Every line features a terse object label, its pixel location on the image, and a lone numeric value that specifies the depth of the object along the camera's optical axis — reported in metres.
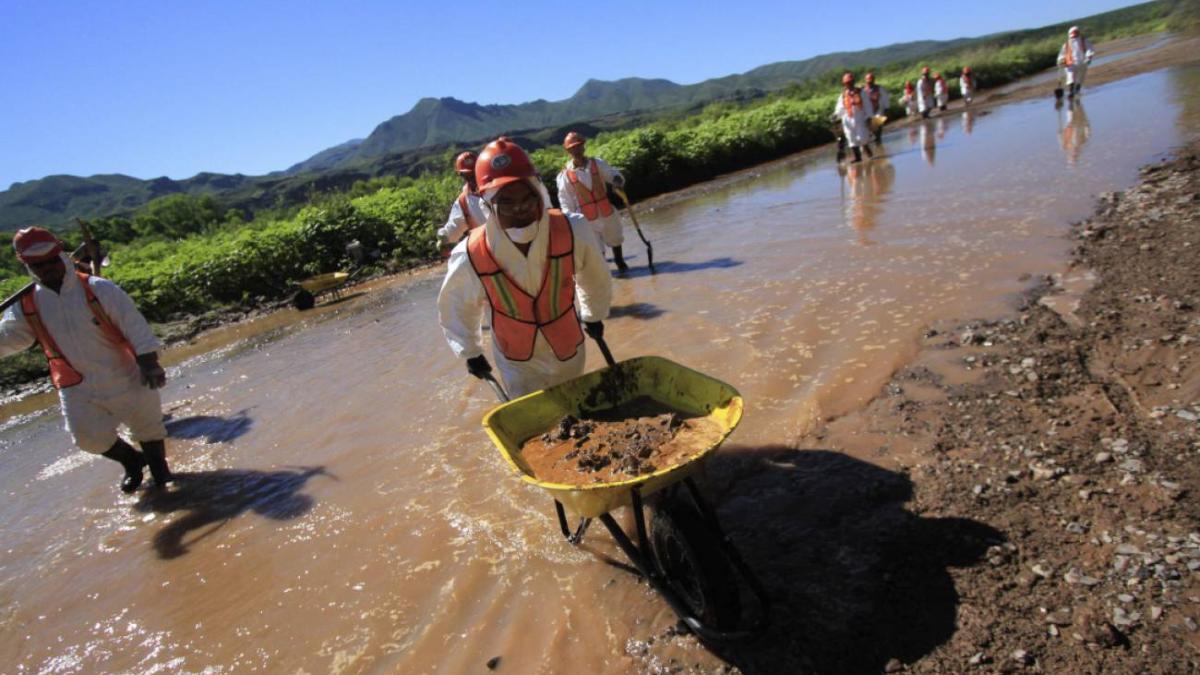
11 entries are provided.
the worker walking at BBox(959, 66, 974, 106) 26.98
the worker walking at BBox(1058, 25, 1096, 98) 17.89
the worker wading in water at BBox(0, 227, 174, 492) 4.65
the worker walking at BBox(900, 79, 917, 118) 26.66
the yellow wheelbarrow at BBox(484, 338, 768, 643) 2.37
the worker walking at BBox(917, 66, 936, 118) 24.94
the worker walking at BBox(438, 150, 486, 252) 7.29
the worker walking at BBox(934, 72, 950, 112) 26.88
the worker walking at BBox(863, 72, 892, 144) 15.16
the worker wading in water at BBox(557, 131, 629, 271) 8.48
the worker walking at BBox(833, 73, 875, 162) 14.89
